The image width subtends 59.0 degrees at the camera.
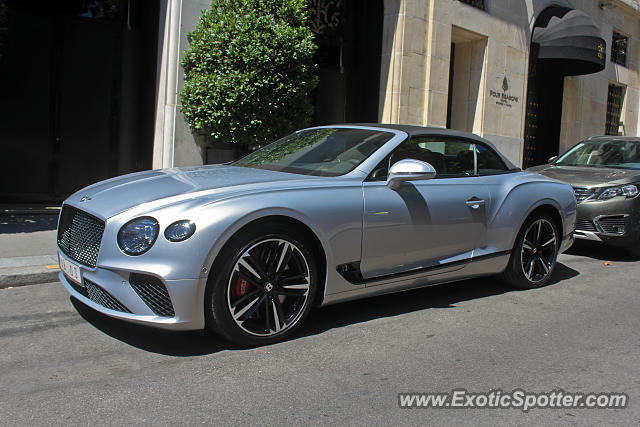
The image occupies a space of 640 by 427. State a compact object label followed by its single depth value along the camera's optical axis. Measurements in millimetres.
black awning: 15906
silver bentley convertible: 3410
